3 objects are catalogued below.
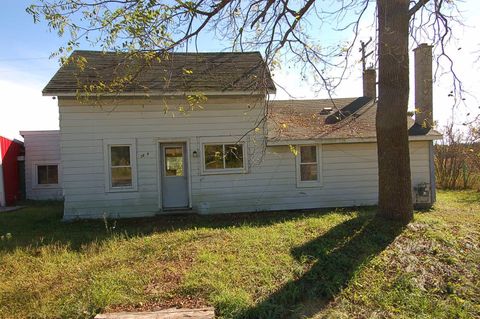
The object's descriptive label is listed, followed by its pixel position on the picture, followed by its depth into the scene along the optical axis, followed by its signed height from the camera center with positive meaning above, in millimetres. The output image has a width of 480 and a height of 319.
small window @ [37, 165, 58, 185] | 18500 -506
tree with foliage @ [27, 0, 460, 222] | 7969 +1609
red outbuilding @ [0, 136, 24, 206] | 16531 -314
